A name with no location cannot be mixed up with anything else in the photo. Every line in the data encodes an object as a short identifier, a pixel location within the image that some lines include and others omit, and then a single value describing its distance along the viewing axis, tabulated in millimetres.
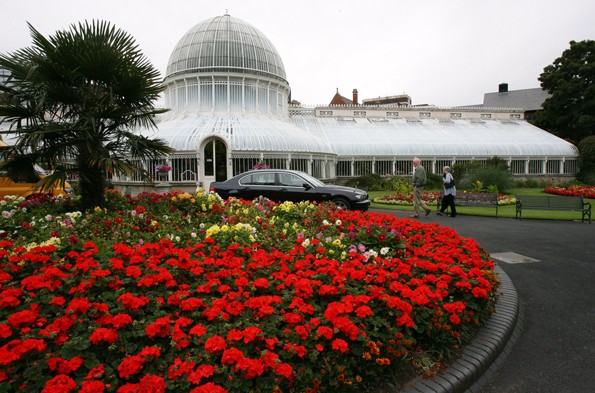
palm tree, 6246
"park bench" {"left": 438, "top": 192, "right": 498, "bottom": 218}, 13844
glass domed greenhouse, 21156
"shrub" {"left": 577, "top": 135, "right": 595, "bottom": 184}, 31078
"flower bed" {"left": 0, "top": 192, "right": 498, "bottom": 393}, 2402
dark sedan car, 11297
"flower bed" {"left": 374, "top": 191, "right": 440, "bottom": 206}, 17441
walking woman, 12739
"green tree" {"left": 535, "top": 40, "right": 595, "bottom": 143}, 35750
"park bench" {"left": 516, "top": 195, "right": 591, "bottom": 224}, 12273
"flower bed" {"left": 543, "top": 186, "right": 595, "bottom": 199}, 20375
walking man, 12773
